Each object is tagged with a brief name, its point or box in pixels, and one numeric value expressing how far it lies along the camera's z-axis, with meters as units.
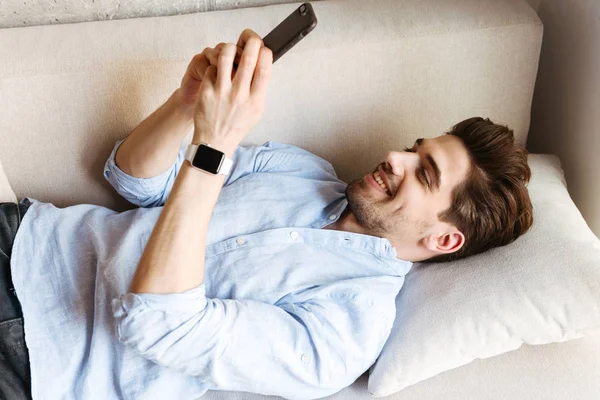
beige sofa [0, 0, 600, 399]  1.26
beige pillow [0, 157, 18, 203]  1.30
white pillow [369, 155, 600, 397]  1.13
